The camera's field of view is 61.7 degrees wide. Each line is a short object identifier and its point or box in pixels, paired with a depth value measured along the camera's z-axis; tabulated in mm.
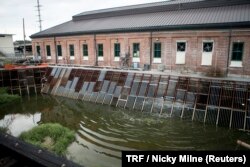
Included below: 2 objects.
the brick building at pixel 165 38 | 17266
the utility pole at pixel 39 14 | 52938
